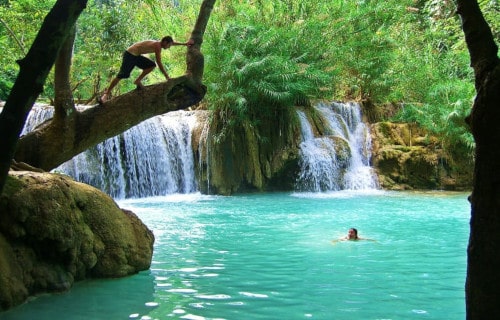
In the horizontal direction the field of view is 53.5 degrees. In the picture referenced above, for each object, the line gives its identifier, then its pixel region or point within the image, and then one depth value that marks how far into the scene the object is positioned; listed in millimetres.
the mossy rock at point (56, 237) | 4305
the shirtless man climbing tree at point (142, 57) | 7039
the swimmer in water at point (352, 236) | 7355
